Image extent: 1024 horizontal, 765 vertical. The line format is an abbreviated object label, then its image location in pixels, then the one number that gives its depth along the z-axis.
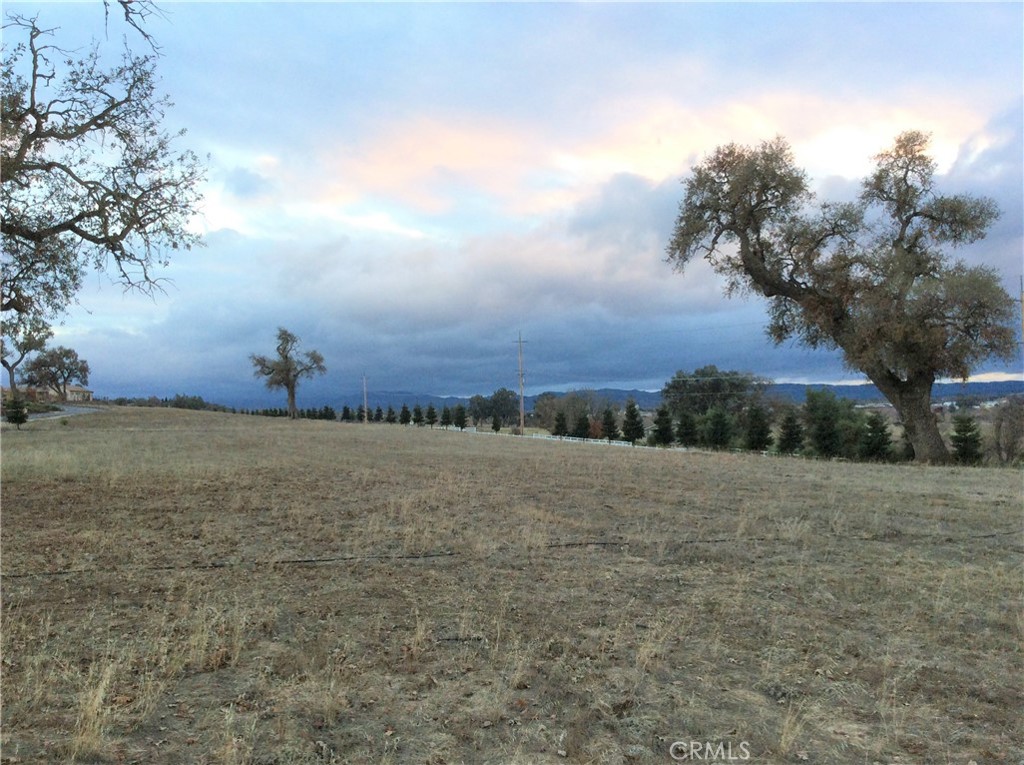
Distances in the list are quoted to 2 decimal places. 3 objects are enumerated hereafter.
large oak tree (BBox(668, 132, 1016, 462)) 23.61
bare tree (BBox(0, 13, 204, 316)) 10.23
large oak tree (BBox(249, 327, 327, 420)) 80.00
